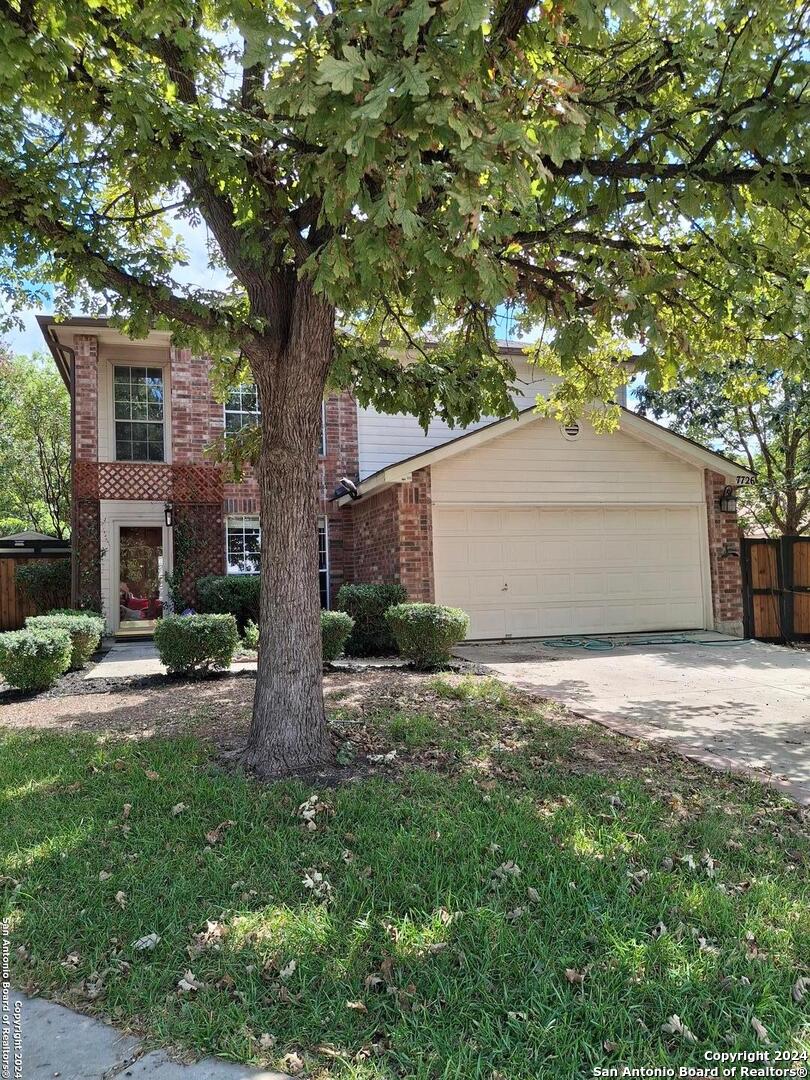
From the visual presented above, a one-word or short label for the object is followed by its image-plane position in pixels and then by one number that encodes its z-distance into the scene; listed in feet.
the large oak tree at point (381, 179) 9.41
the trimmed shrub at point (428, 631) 27.25
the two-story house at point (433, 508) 36.96
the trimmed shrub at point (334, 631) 27.37
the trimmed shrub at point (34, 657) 23.58
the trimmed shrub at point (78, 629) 28.43
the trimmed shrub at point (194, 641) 25.76
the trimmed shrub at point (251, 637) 32.81
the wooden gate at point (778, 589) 38.93
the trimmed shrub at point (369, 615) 32.94
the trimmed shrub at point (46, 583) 46.29
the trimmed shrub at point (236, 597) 38.55
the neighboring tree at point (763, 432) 45.21
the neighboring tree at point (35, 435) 70.71
